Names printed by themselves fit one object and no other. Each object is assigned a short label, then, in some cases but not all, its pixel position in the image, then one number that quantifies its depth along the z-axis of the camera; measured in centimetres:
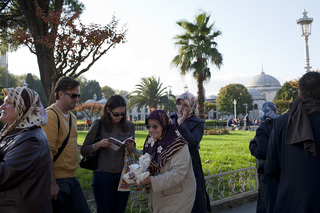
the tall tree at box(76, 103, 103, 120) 3844
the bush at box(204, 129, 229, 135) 2496
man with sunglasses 279
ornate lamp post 1032
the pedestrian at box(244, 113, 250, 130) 3259
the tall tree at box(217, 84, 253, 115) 7194
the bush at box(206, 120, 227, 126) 4061
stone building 9829
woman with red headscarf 261
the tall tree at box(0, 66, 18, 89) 5269
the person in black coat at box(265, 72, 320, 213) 242
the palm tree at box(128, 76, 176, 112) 3859
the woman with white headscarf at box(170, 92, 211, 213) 337
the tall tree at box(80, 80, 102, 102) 7800
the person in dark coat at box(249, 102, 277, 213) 356
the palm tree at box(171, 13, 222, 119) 2091
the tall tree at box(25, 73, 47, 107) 6338
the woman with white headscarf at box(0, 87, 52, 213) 194
